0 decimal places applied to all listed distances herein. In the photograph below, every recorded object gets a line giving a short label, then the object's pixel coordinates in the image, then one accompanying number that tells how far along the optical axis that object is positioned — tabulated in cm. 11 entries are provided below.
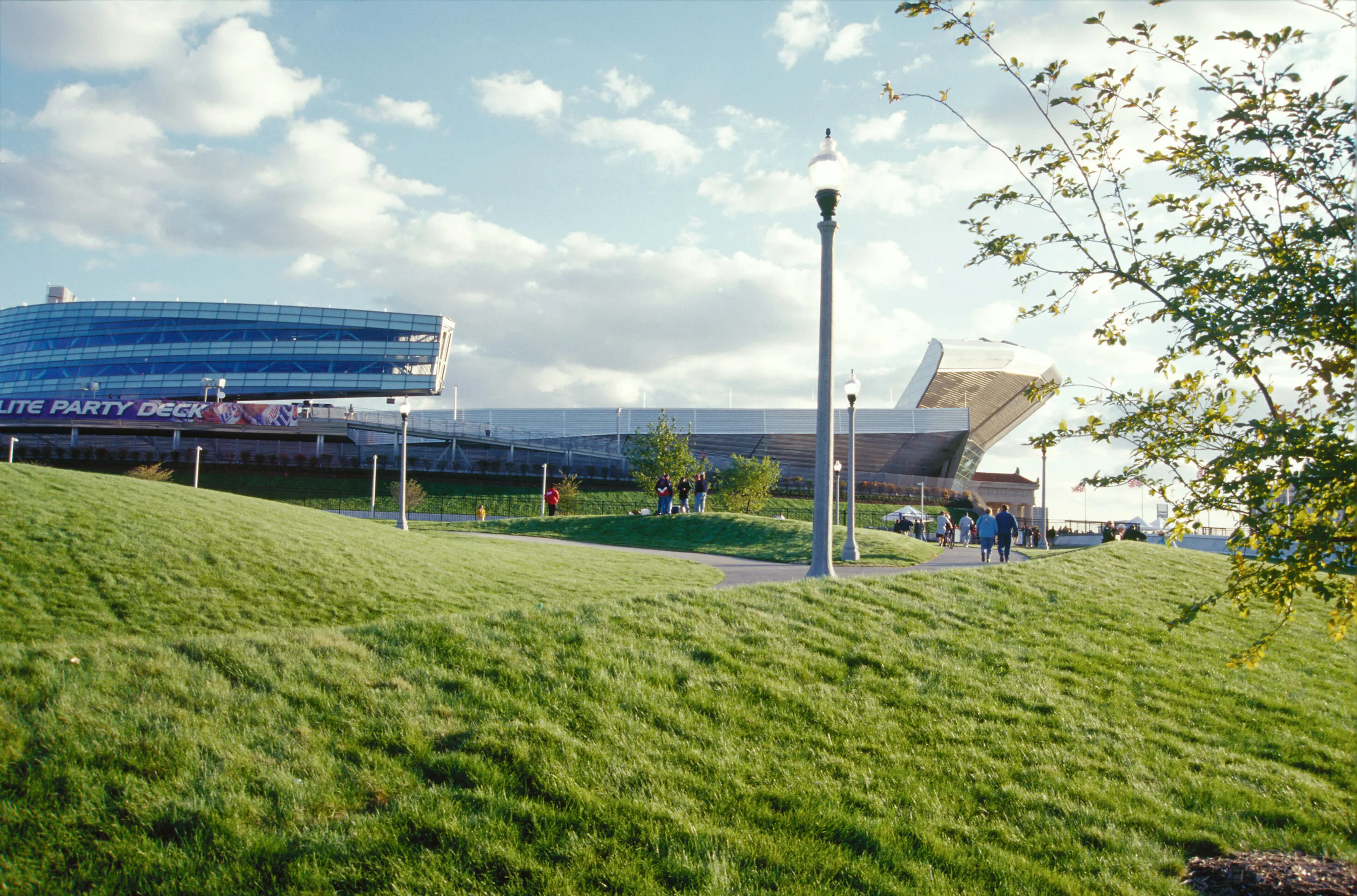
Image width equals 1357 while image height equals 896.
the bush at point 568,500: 4681
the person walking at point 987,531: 2450
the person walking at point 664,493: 3073
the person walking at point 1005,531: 2338
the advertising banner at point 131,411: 5719
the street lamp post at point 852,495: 1944
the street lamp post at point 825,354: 981
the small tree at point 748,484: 4516
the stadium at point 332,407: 5769
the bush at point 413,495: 4662
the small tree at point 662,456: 4294
